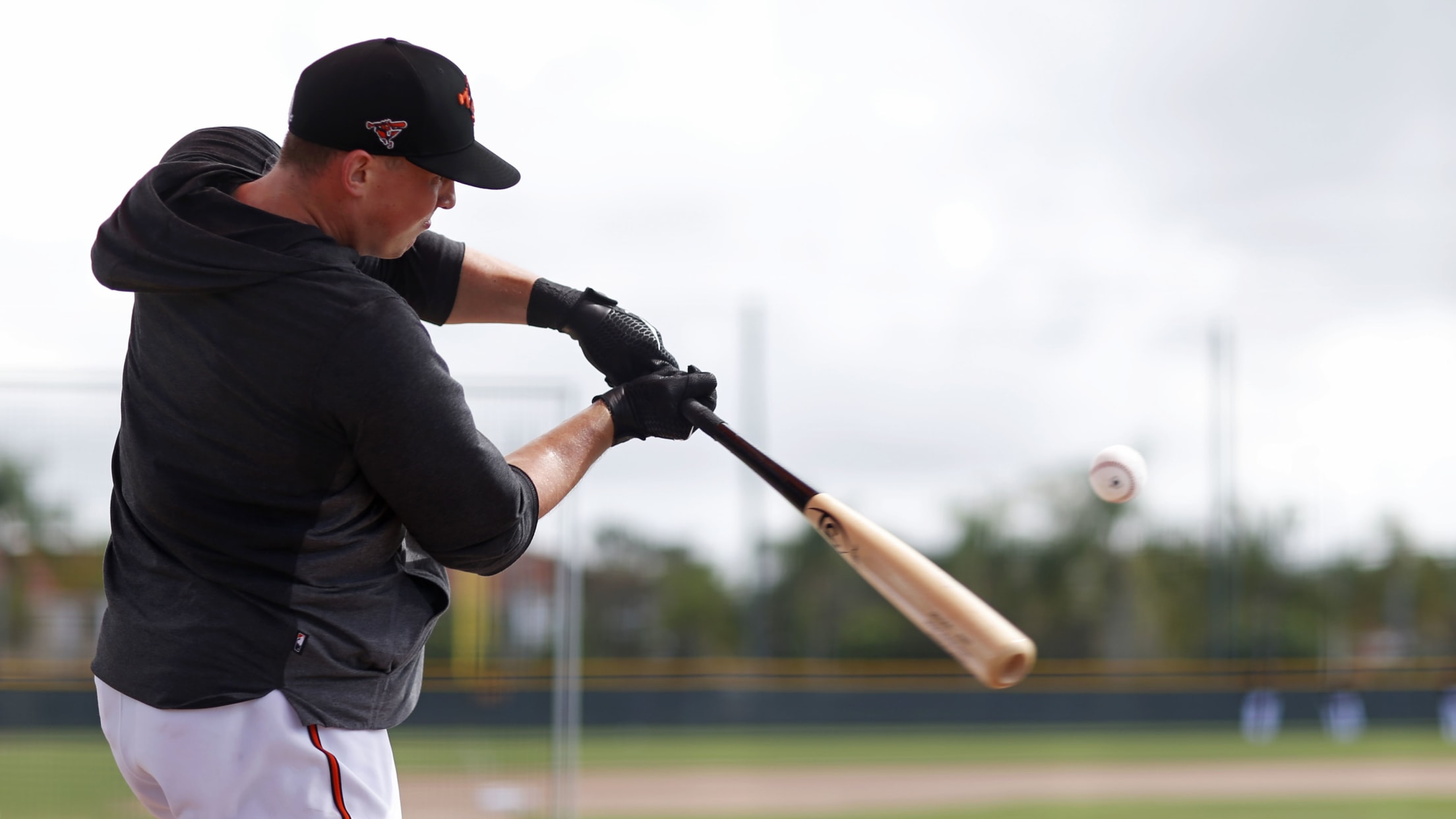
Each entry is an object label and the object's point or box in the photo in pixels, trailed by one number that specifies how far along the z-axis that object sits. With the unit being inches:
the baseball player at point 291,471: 154.9
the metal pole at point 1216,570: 1823.3
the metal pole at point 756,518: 1649.9
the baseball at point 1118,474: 263.1
